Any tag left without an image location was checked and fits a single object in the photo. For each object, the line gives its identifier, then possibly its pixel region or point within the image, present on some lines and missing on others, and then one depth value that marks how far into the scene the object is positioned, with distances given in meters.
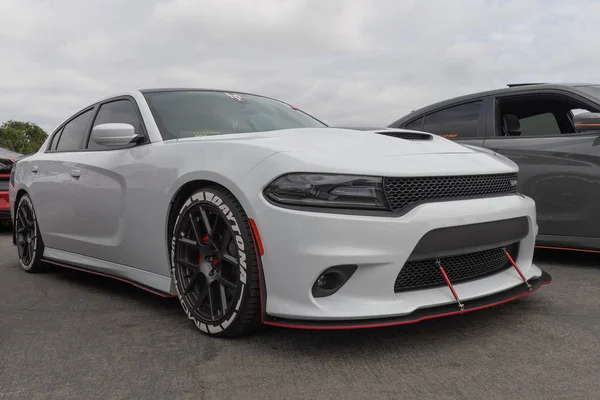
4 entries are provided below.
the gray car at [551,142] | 4.37
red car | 7.86
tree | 105.69
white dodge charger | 2.56
